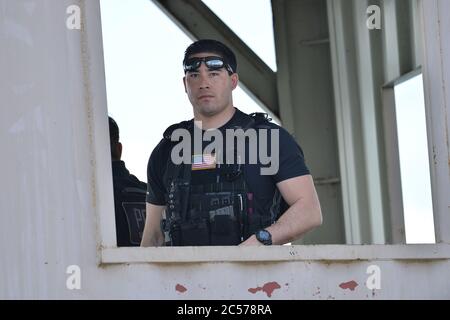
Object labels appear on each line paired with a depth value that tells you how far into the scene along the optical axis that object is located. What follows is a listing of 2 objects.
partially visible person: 10.23
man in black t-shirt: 9.14
